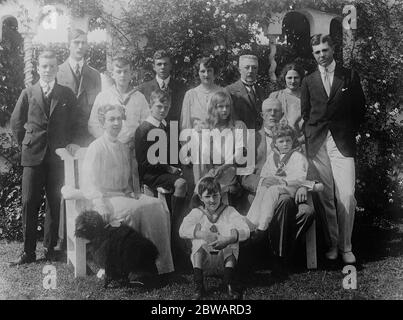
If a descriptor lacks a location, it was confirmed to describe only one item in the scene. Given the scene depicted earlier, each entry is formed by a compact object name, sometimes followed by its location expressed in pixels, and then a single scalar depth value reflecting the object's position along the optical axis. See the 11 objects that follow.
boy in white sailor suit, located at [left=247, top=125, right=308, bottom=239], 4.23
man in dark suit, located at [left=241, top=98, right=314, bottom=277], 4.20
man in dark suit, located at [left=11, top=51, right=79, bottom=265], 4.40
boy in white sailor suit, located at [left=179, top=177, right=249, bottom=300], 3.93
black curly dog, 4.03
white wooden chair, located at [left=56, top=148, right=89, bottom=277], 4.12
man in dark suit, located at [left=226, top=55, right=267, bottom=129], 4.50
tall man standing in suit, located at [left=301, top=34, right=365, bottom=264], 4.45
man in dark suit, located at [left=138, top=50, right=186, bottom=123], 4.48
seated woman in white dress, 4.08
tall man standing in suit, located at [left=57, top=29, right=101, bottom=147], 4.49
